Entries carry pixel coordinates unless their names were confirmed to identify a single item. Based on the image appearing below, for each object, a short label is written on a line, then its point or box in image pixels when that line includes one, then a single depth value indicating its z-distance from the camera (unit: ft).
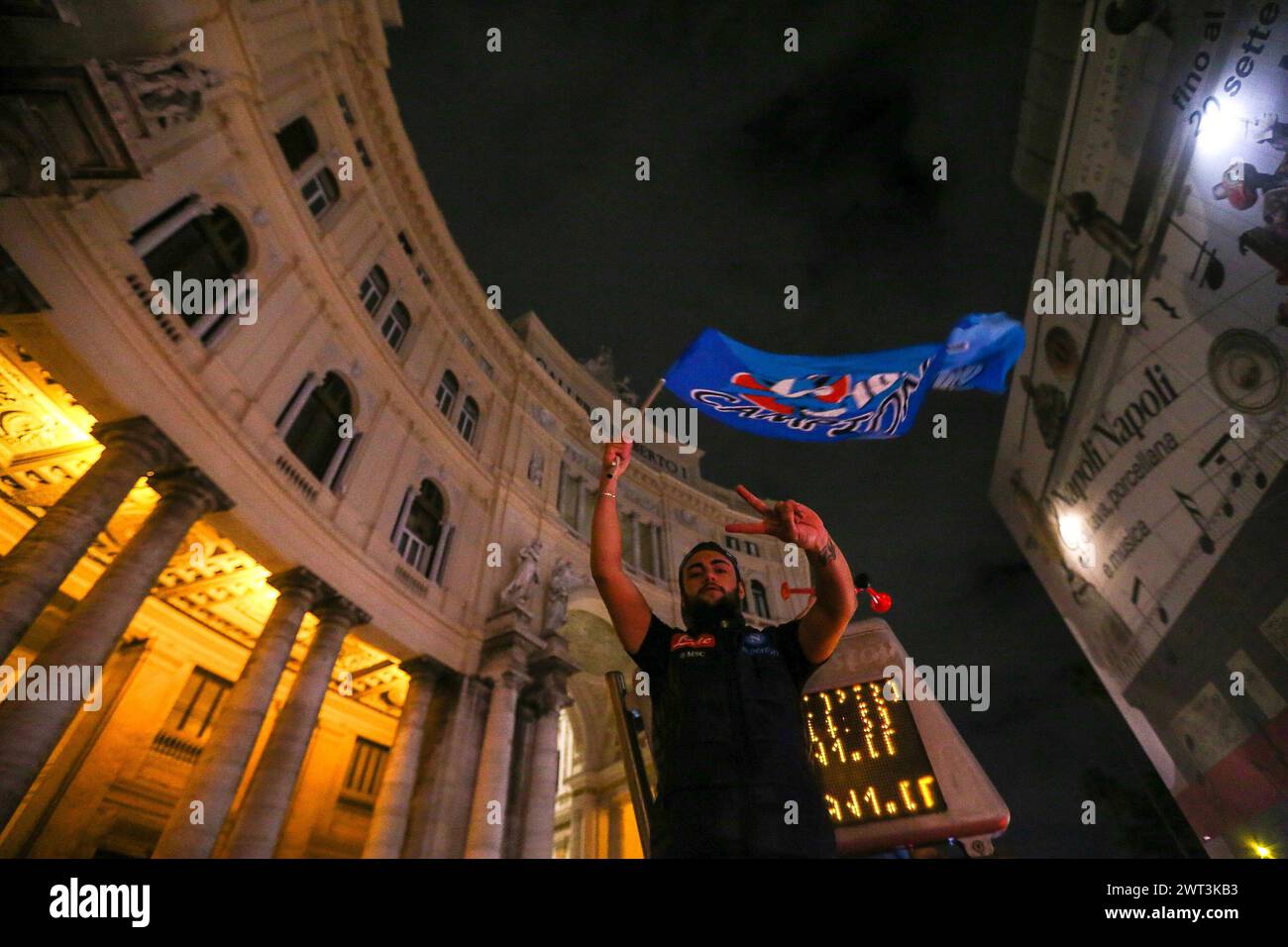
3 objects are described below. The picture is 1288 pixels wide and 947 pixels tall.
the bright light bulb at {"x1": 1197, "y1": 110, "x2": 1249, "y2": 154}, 41.93
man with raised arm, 6.85
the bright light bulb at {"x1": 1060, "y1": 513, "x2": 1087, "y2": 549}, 75.87
